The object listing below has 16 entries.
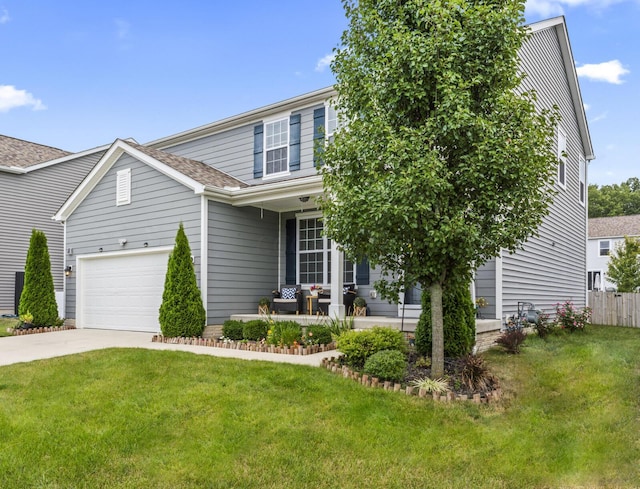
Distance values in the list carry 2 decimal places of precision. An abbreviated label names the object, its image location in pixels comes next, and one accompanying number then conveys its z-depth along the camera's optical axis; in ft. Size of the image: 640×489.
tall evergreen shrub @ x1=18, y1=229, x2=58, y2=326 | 42.01
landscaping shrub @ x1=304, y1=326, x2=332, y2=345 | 29.68
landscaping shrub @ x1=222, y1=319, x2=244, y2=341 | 34.09
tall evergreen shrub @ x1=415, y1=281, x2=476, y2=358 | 24.55
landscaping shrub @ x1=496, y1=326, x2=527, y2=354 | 27.02
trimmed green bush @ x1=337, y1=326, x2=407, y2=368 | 22.56
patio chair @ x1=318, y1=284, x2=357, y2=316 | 36.58
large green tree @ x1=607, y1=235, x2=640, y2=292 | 77.97
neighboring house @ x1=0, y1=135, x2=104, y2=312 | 56.75
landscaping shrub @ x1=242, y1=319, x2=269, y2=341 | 32.48
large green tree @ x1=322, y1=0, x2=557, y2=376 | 18.94
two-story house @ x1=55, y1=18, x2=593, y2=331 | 36.68
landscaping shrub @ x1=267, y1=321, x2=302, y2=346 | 29.43
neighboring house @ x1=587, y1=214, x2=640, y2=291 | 99.93
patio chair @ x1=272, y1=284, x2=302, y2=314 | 39.17
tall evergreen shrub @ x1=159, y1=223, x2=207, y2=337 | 34.12
